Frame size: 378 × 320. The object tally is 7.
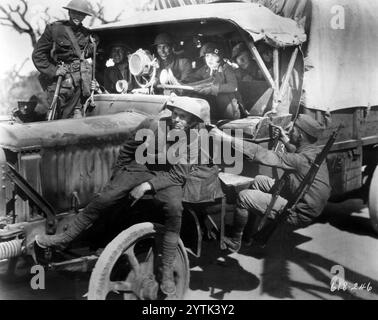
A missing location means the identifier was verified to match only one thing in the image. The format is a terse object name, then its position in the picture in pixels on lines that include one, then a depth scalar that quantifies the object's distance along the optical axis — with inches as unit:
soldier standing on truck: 203.8
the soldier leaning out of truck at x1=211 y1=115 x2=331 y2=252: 150.6
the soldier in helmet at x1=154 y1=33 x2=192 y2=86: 205.6
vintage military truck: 130.2
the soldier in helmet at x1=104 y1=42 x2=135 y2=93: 218.8
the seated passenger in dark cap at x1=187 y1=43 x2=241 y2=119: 190.5
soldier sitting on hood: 128.7
